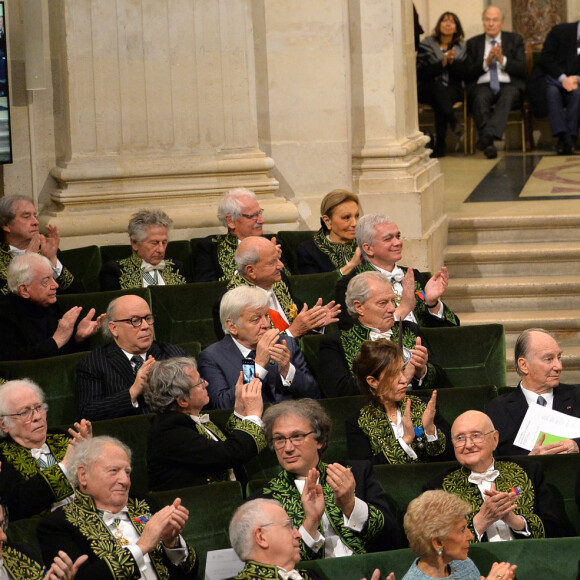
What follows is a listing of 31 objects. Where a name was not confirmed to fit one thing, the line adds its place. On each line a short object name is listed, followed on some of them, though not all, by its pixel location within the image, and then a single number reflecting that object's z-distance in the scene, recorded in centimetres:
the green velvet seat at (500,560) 789
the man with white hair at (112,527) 812
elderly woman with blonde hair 764
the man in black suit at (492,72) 2459
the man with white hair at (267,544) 763
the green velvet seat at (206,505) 868
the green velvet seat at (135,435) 962
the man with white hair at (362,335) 1099
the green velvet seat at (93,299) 1220
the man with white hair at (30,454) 889
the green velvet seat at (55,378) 1062
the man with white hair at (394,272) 1244
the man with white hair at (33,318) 1137
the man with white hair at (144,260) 1320
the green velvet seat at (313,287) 1319
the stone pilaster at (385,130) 1645
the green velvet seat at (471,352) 1170
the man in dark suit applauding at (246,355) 1048
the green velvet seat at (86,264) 1419
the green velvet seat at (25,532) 830
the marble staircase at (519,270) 1588
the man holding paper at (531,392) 1016
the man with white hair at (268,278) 1189
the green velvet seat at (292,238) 1491
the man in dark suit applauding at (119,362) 1030
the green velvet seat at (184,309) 1259
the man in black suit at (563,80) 2420
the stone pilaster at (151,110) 1531
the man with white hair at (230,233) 1367
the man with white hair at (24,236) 1305
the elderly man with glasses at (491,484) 884
